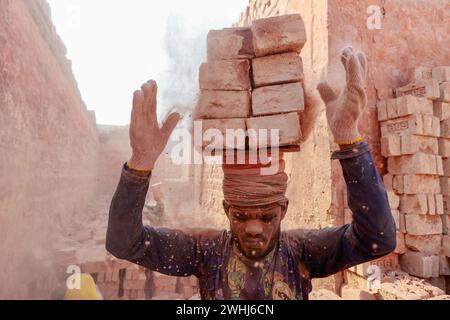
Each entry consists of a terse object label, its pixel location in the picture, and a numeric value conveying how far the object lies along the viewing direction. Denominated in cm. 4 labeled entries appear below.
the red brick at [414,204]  410
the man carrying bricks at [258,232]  171
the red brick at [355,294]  378
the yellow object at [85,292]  409
